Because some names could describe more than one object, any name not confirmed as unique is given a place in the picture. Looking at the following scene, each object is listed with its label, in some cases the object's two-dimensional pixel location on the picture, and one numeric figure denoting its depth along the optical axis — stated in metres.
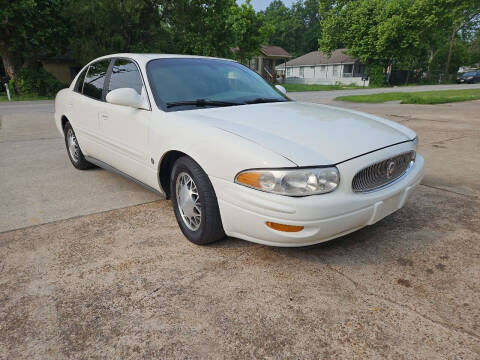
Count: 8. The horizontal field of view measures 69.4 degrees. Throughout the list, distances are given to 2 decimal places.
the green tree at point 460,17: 37.41
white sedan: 2.12
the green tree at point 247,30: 30.00
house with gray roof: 45.61
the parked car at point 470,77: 38.47
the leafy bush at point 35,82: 20.67
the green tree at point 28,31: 18.06
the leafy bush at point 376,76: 38.00
